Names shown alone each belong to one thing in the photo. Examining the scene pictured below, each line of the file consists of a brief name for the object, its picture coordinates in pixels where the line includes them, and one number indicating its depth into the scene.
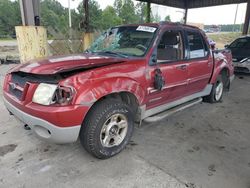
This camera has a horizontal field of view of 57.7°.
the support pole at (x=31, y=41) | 6.01
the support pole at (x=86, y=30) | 8.29
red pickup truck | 2.39
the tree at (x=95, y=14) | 44.62
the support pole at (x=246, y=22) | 12.84
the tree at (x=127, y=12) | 48.38
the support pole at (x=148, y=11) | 12.47
